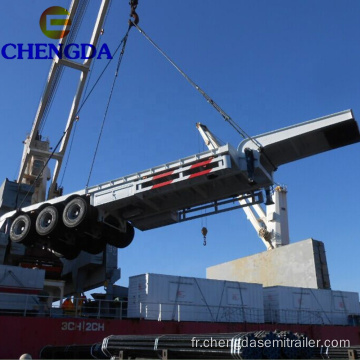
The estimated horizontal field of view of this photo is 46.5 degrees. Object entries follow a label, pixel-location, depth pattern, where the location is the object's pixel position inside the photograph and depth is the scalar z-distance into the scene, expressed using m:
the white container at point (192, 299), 18.69
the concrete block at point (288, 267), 28.23
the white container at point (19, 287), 16.45
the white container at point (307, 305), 23.91
